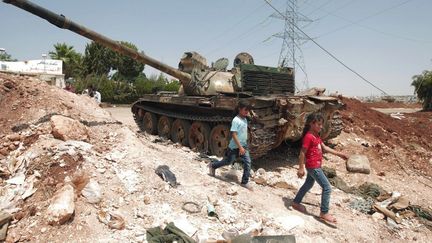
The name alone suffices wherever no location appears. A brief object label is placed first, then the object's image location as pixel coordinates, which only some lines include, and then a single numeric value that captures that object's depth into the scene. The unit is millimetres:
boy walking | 6371
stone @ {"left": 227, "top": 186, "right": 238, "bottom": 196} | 6109
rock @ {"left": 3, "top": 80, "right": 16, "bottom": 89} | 8609
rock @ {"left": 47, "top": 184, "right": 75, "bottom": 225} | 4449
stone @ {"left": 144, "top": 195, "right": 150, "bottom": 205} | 5289
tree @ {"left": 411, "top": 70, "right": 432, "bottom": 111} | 30078
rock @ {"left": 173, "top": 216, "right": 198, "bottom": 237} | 4695
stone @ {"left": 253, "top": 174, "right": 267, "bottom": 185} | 7430
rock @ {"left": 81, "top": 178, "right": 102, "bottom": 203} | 5070
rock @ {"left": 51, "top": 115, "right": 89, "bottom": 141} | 6508
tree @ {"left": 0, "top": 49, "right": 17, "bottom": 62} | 37469
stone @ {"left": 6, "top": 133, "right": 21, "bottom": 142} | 6516
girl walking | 5641
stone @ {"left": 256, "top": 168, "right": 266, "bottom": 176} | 8180
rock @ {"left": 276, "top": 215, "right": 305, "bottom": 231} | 5344
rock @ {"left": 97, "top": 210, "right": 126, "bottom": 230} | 4620
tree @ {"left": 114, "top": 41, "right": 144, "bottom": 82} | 40188
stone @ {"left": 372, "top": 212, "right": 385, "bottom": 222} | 6244
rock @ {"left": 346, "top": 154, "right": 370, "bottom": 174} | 9035
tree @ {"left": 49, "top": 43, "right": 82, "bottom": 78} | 38375
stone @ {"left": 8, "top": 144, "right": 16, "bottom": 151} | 6336
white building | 23797
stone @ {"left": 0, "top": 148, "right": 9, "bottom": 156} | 6231
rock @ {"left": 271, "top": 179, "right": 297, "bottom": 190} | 7457
